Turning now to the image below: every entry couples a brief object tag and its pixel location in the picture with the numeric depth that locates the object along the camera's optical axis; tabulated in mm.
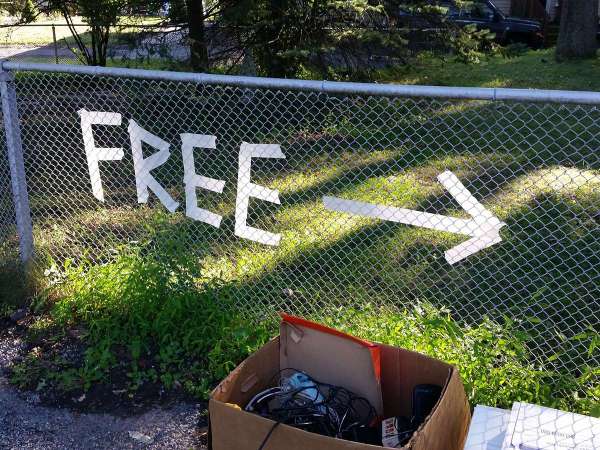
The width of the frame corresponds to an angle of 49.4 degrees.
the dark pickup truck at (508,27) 16031
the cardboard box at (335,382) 2394
